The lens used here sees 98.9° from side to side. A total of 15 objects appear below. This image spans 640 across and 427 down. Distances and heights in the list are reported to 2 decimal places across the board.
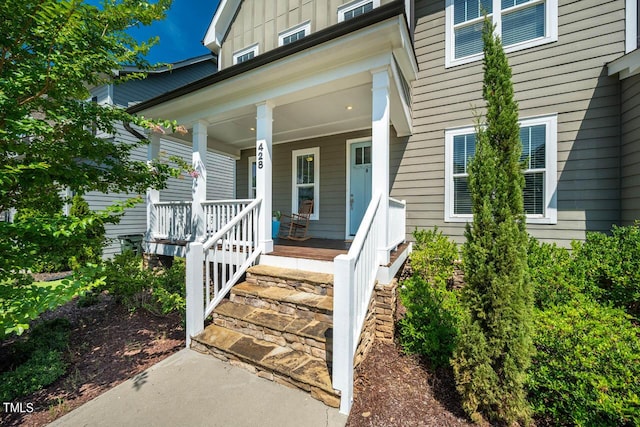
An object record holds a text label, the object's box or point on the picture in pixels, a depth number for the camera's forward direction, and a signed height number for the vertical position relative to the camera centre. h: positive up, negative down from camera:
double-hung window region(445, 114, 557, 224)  4.35 +0.78
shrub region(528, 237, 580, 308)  3.14 -0.75
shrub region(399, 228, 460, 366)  2.72 -1.05
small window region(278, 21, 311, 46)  6.20 +4.20
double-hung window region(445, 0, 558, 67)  4.45 +3.28
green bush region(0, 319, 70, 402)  2.43 -1.49
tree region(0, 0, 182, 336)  2.07 +0.96
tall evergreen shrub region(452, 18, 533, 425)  1.96 -0.40
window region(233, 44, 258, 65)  6.98 +4.16
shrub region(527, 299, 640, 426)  1.79 -1.12
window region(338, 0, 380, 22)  5.48 +4.23
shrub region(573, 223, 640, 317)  3.04 -0.62
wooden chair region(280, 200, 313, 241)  6.36 -0.23
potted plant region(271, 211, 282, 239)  6.55 -0.28
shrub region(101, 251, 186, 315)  4.14 -1.09
